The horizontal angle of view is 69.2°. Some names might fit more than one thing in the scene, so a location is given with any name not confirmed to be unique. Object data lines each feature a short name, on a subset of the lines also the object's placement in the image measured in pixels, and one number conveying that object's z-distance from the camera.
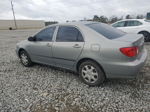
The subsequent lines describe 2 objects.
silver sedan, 2.32
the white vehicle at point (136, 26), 6.33
